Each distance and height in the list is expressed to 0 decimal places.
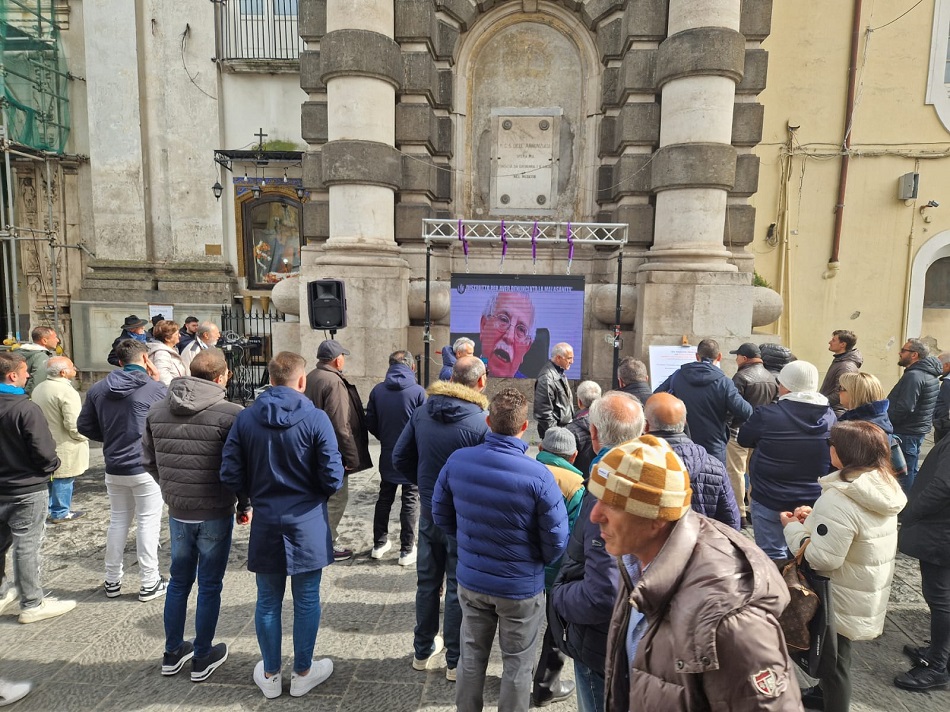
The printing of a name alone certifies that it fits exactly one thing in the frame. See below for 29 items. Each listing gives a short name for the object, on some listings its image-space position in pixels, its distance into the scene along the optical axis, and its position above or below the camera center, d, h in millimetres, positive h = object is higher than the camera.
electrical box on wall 10156 +2156
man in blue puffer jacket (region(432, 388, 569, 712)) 2361 -1043
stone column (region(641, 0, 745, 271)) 7898 +2463
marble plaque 9805 +2396
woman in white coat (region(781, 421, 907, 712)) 2469 -1025
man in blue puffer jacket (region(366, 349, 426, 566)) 4324 -1024
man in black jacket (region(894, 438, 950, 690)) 2992 -1307
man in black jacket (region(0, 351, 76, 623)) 3295 -1098
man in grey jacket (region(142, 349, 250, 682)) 2992 -1065
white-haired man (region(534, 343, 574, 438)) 5145 -855
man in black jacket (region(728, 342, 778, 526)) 5148 -804
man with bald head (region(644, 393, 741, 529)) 2469 -714
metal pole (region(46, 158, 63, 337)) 12414 +871
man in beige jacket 4742 -1156
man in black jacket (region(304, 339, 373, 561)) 4215 -866
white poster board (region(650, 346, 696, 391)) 7422 -771
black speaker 6922 -94
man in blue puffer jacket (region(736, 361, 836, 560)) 3486 -893
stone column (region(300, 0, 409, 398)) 8039 +1724
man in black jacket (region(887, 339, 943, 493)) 5246 -836
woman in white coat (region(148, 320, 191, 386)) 5002 -540
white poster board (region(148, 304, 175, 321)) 12375 -387
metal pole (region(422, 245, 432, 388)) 7999 -593
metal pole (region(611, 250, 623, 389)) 7894 -462
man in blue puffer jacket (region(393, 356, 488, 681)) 3113 -1189
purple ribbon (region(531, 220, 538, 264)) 8276 +856
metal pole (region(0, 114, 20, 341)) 10923 +647
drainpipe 10148 +2899
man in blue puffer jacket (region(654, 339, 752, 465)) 4441 -811
